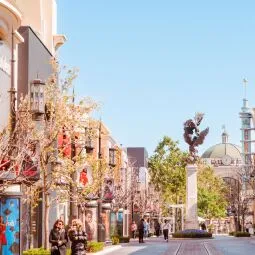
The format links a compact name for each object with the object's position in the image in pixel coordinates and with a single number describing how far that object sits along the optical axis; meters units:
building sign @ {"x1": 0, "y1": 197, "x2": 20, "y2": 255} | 29.64
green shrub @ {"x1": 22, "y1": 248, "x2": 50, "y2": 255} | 32.78
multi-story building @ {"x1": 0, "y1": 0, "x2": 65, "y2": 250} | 40.67
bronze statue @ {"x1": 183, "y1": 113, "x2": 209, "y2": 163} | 84.81
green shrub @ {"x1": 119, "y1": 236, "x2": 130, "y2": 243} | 64.90
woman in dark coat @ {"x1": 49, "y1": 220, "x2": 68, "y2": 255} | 25.86
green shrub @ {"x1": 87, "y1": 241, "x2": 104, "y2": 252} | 43.72
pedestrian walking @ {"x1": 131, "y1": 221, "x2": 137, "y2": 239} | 82.96
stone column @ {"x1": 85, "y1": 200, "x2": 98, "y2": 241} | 52.98
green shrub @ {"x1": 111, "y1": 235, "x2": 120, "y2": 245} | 58.94
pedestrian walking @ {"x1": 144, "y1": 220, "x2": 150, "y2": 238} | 84.41
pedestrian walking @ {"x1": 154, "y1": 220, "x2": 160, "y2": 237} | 95.26
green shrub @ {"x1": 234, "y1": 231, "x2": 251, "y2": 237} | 82.65
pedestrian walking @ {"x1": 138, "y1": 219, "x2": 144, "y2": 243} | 65.12
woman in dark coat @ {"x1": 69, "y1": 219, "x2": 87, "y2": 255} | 25.19
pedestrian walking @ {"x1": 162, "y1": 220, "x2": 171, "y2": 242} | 68.76
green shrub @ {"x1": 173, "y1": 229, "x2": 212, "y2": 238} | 75.26
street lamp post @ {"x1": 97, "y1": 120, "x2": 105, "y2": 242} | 55.60
